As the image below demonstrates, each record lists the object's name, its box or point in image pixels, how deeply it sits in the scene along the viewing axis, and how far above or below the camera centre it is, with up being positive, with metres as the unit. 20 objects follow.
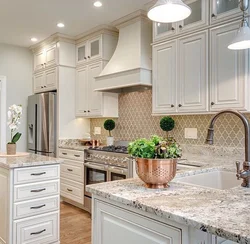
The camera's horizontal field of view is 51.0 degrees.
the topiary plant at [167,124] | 3.39 +0.02
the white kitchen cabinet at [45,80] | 4.61 +0.84
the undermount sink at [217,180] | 1.97 -0.43
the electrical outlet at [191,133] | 3.25 -0.10
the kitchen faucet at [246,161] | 1.42 -0.20
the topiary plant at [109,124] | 4.26 +0.03
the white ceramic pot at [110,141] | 4.25 -0.25
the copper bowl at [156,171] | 1.30 -0.23
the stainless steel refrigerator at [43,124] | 4.50 +0.04
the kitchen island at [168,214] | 0.92 -0.34
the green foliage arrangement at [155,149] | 1.33 -0.12
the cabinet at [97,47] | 4.17 +1.29
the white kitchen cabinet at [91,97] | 4.21 +0.47
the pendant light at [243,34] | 1.75 +0.63
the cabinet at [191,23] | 2.82 +1.17
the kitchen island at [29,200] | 2.42 -0.72
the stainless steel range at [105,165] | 3.32 -0.54
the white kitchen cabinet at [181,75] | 2.82 +0.58
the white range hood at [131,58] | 3.40 +0.93
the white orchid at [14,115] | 2.99 +0.13
